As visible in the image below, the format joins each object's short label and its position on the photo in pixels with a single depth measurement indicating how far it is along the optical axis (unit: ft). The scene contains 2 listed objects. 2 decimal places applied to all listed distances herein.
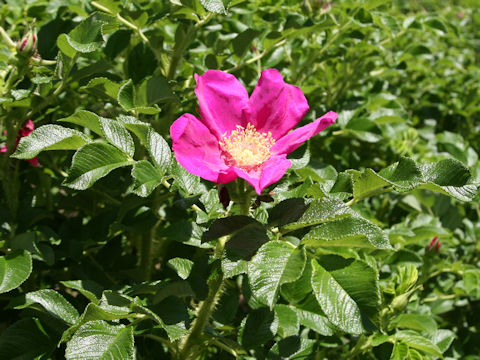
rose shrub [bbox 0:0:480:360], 1.12
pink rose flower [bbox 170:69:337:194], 1.18
